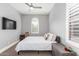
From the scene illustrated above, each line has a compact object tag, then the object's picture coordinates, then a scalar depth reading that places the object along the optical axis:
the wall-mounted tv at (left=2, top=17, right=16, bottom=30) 2.36
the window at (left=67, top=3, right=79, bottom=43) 1.24
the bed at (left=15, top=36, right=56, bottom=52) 1.95
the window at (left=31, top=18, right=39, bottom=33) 4.51
